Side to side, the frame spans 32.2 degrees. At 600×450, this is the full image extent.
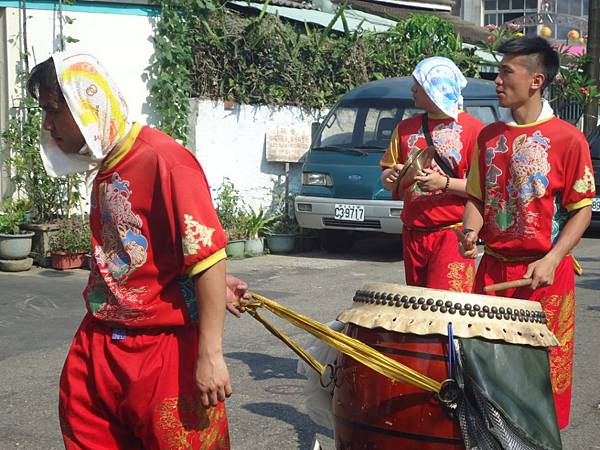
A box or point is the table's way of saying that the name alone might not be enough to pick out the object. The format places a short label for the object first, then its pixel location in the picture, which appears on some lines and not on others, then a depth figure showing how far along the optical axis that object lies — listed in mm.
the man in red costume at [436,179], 5559
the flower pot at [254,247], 12761
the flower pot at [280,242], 13148
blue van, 12266
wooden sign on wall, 13789
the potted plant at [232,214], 12531
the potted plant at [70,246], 10969
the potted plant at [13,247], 10930
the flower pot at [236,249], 12423
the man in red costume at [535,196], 4438
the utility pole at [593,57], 19703
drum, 3543
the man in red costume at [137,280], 3062
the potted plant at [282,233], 13164
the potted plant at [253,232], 12797
